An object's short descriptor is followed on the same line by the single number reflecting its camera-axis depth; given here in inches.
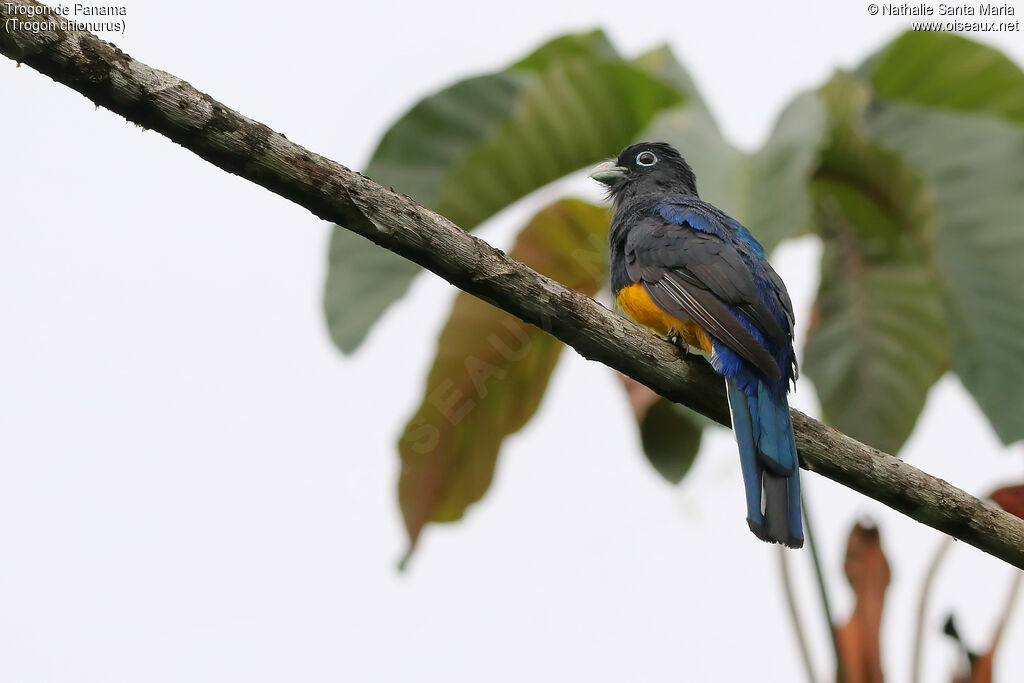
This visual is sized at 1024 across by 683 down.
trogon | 240.1
